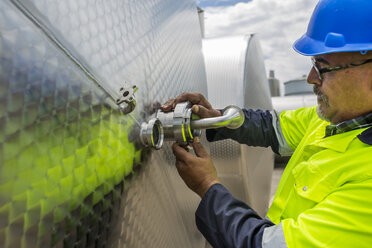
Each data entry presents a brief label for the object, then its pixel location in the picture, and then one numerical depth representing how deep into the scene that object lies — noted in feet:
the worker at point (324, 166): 2.75
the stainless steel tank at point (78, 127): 1.41
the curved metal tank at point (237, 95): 6.16
